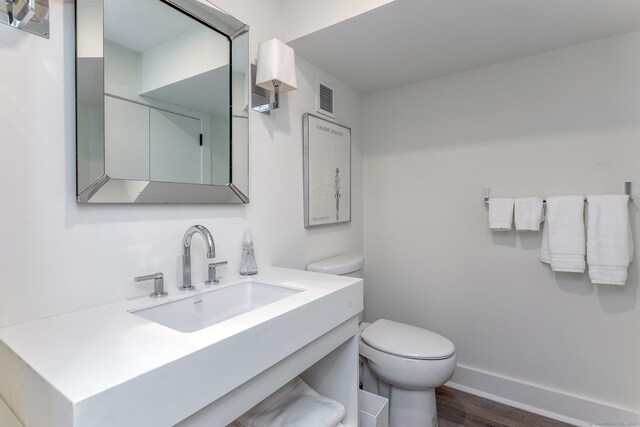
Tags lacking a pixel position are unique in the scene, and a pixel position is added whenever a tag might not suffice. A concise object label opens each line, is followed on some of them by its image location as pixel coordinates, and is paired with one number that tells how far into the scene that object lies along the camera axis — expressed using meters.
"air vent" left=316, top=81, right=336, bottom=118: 1.93
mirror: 0.97
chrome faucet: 1.15
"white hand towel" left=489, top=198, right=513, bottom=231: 1.79
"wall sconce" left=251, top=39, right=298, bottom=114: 1.43
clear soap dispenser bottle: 1.39
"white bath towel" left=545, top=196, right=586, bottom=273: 1.60
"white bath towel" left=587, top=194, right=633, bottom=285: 1.50
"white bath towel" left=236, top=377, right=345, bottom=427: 1.17
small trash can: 1.38
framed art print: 1.83
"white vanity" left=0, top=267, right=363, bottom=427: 0.56
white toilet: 1.48
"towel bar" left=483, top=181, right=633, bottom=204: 1.92
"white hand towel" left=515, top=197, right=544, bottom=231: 1.71
